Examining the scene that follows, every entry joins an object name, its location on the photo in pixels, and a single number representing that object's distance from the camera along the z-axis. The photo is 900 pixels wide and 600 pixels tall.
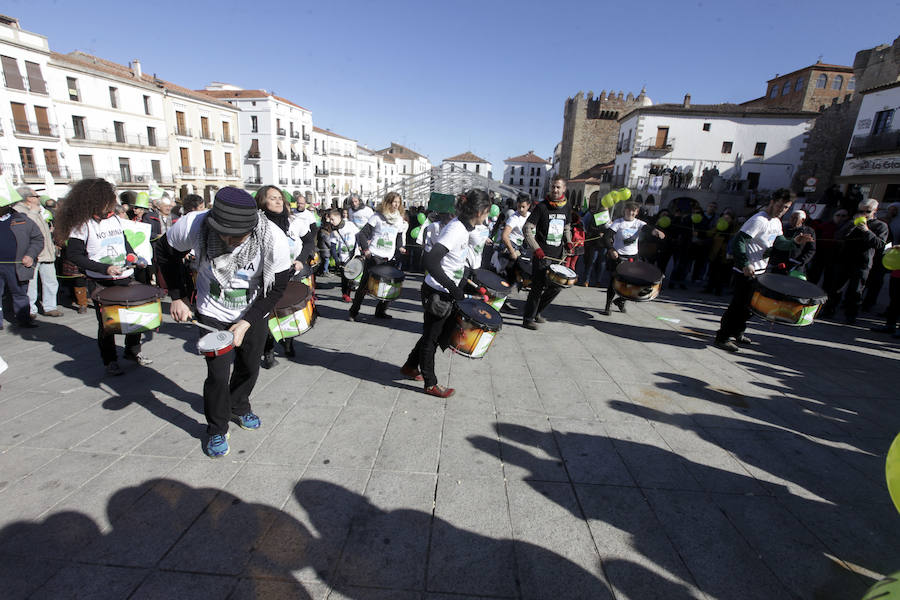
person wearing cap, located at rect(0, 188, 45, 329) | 5.38
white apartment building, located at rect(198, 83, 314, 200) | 45.38
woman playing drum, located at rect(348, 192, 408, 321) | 6.03
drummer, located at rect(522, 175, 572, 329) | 6.00
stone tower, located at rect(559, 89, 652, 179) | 46.34
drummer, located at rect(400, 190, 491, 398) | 3.57
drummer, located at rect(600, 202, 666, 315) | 6.73
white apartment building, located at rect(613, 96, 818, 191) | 31.25
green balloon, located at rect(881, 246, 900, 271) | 5.54
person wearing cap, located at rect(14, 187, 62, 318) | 5.90
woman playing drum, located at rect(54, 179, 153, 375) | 3.82
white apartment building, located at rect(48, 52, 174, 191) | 26.92
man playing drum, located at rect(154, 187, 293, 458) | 2.71
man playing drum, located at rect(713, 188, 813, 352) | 5.19
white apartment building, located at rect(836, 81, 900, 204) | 18.41
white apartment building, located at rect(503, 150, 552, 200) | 99.88
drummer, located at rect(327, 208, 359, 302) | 7.57
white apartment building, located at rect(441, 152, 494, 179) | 104.81
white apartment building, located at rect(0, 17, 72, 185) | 23.61
